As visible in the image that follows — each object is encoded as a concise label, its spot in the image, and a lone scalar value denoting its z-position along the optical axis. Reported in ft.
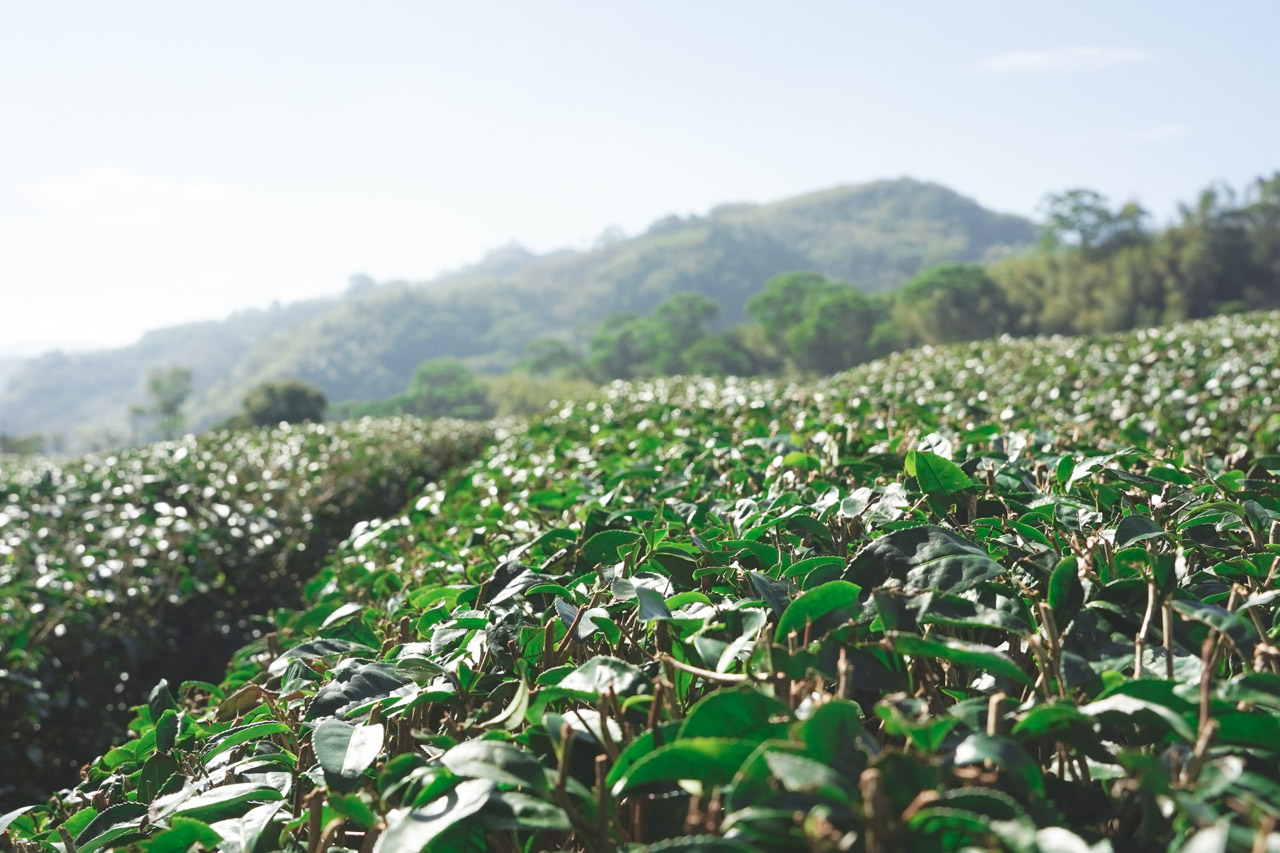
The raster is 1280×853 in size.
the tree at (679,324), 247.91
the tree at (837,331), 209.36
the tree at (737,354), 222.89
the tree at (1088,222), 205.57
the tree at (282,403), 106.63
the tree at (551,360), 272.72
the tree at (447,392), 233.55
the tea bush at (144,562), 12.74
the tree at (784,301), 234.58
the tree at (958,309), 166.61
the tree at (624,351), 258.78
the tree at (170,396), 300.20
